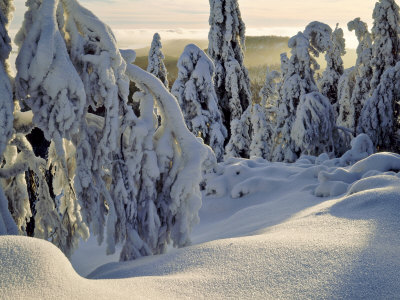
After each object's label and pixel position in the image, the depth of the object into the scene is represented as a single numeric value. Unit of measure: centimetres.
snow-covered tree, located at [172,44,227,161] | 1314
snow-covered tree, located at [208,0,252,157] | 2123
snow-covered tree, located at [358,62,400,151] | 1347
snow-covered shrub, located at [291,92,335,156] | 1338
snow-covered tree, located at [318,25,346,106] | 2314
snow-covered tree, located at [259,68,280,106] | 2871
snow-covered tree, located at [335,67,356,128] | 2055
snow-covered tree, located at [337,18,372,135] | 1809
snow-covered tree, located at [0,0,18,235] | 289
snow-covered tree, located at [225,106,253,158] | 1914
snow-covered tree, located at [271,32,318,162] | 1577
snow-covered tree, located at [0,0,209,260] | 300
